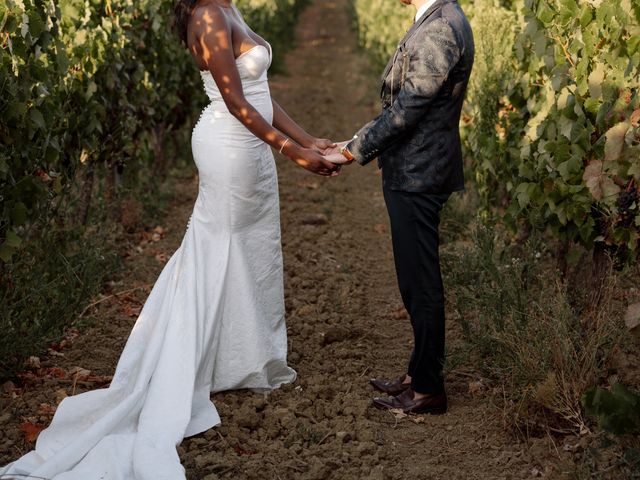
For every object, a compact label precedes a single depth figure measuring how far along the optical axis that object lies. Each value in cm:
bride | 410
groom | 395
